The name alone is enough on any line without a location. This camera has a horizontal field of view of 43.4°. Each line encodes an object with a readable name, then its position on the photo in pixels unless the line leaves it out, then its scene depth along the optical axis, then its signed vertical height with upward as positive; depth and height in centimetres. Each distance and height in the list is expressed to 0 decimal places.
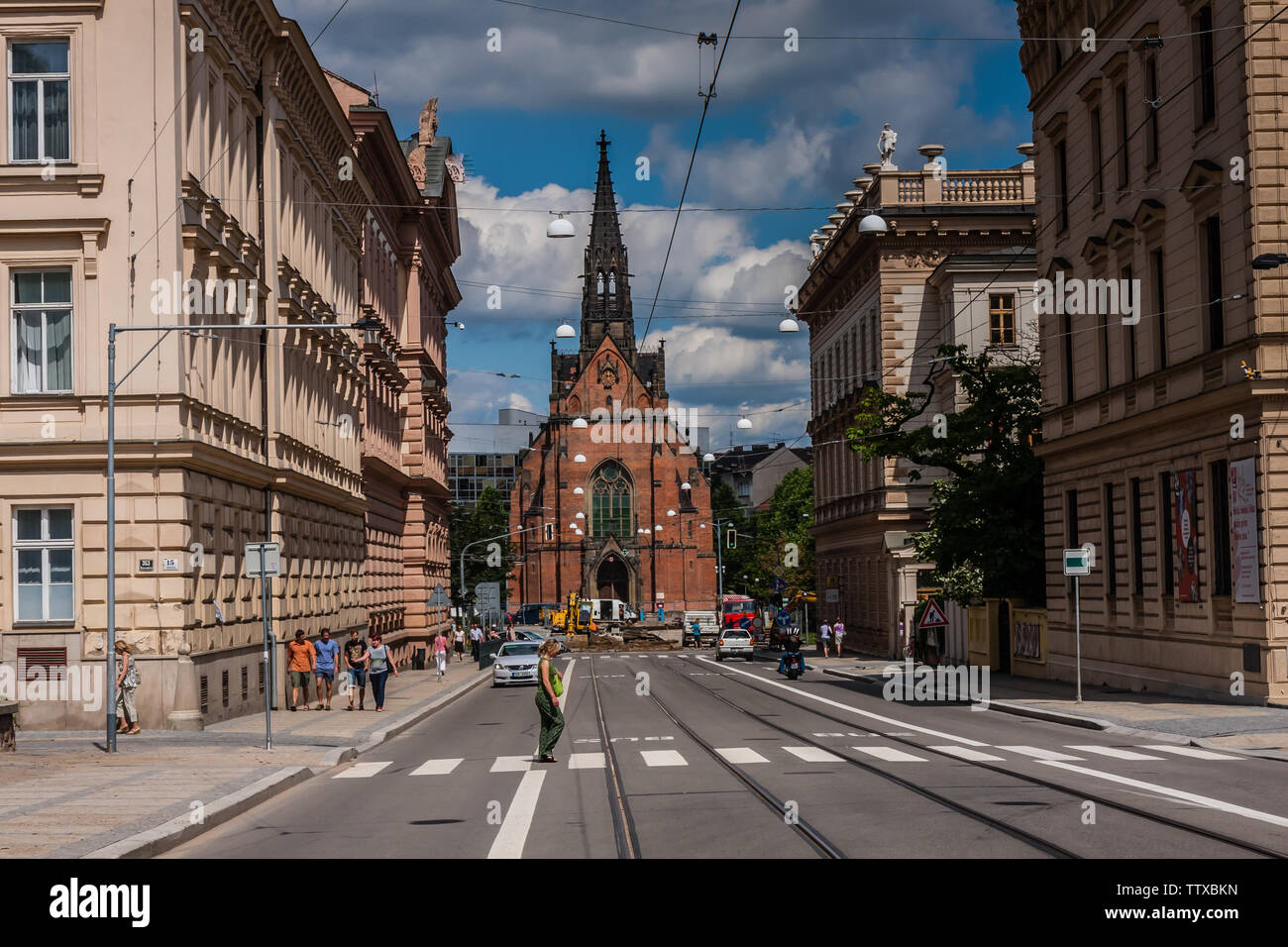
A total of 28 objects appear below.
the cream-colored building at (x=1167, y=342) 2638 +398
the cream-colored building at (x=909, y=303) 5284 +863
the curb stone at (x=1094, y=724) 2033 -265
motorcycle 4694 -313
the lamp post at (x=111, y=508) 2317 +81
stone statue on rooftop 5591 +1430
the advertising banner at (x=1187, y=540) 2908 +24
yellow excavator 10312 -397
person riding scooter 4688 -277
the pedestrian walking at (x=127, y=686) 2511 -190
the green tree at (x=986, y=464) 4141 +238
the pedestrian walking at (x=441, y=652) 4904 -278
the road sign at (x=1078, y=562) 2898 -14
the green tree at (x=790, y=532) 9393 +197
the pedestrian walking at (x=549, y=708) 2100 -193
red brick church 13275 +452
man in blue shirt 3353 -196
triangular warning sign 3769 -144
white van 12303 -395
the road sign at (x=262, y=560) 2339 +4
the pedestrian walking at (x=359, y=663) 3388 -212
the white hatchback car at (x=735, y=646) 6908 -377
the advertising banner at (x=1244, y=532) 2636 +34
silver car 4778 -319
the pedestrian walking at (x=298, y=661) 3275 -199
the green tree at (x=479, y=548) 10206 +98
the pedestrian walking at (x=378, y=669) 3328 -222
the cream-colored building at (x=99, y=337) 2567 +365
